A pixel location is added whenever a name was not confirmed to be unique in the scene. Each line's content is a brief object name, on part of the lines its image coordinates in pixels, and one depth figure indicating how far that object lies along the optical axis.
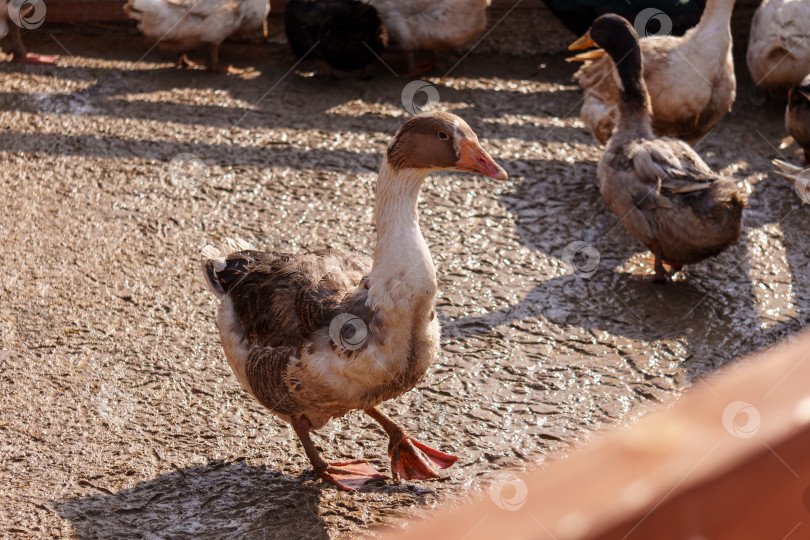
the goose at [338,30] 7.73
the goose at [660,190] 4.90
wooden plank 0.64
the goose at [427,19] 8.16
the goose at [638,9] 8.05
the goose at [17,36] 7.54
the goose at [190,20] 7.57
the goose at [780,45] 7.35
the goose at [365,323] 3.20
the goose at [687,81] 6.18
